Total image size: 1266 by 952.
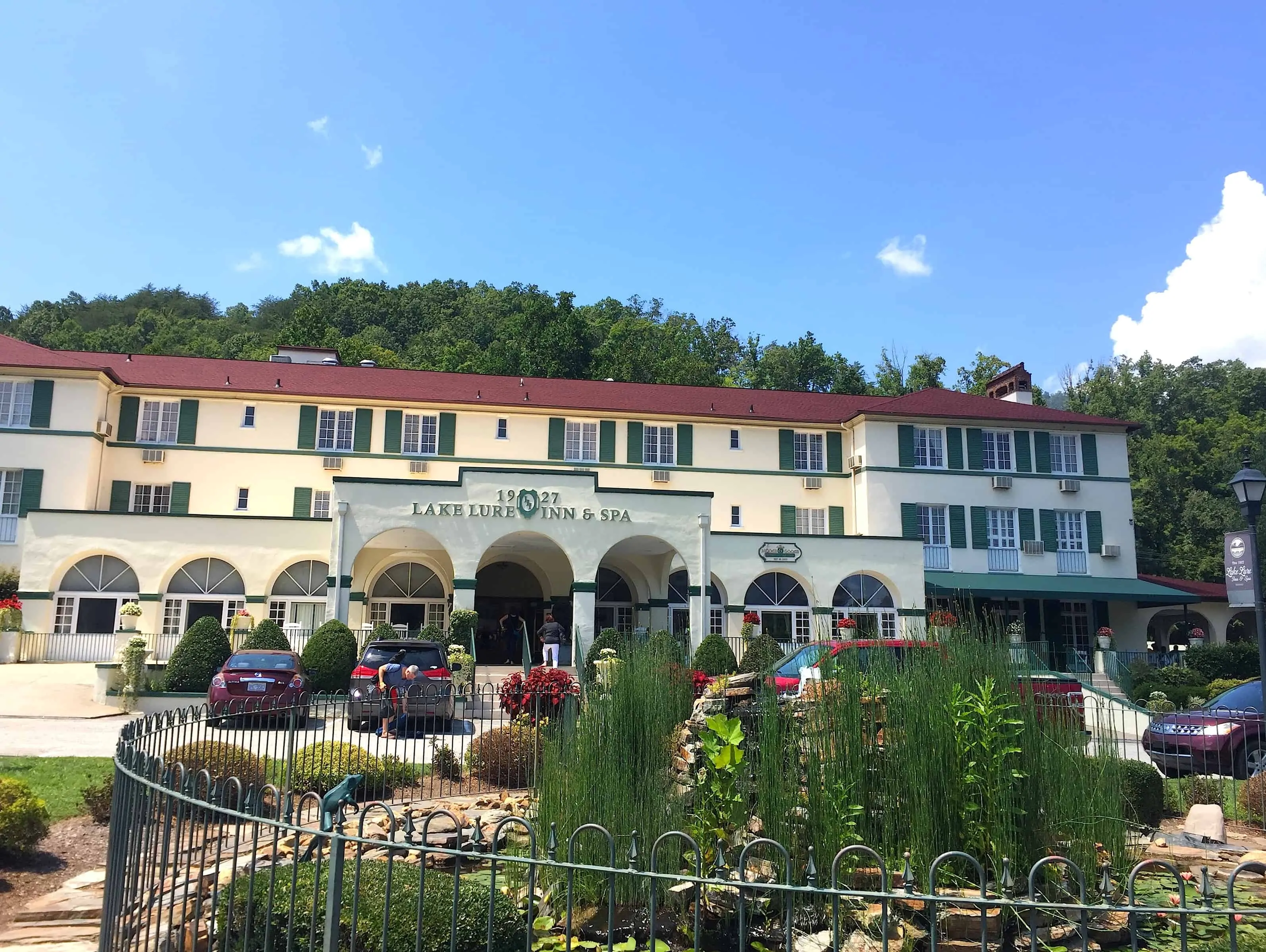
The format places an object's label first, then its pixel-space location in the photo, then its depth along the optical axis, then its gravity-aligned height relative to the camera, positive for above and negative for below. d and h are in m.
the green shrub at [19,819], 8.59 -1.63
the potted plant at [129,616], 24.08 +0.48
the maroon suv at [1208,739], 14.08 -1.31
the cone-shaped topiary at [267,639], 22.70 -0.04
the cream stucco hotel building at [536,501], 27.55 +4.45
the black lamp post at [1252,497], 11.98 +1.89
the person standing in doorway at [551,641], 24.70 -0.01
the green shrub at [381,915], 5.67 -1.65
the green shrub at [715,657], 23.91 -0.35
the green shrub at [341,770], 10.95 -1.48
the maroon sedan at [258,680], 17.00 -0.78
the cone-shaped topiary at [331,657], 21.78 -0.43
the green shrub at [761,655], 11.08 -0.21
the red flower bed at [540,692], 13.36 -0.70
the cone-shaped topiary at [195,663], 20.81 -0.57
